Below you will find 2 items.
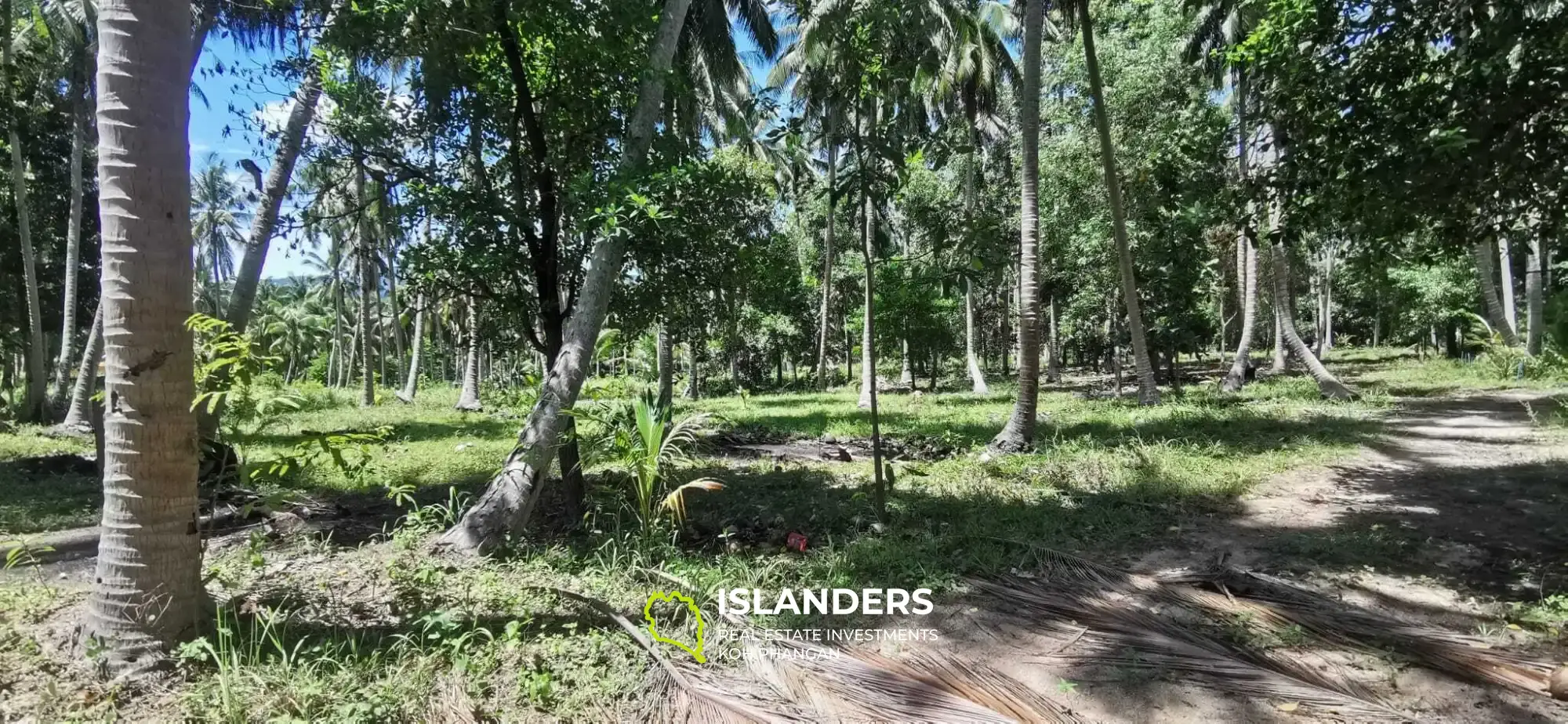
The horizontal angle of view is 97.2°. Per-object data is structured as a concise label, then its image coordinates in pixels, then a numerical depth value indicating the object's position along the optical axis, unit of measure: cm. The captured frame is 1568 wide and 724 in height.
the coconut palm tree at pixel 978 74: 1953
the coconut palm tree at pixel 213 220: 3888
